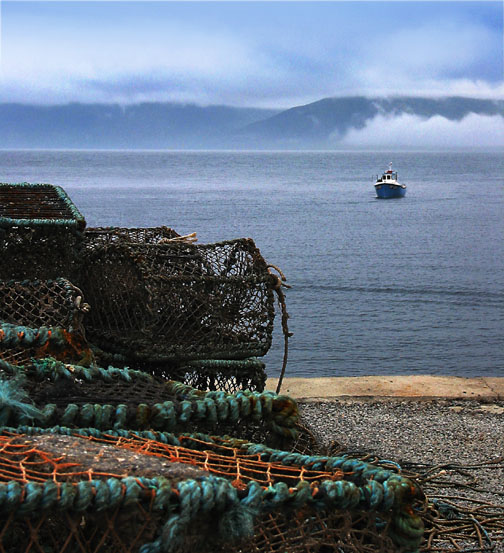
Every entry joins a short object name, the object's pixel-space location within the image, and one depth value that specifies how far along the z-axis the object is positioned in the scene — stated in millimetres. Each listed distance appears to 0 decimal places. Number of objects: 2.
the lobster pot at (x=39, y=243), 4582
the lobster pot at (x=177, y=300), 4762
